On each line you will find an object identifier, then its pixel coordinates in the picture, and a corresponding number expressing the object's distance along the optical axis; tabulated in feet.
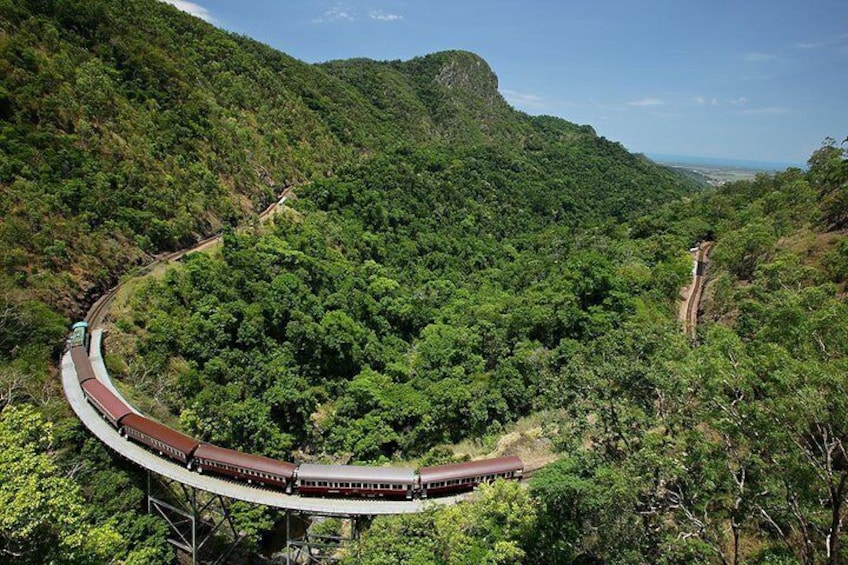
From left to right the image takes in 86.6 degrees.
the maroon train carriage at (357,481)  89.76
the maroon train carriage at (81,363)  106.93
